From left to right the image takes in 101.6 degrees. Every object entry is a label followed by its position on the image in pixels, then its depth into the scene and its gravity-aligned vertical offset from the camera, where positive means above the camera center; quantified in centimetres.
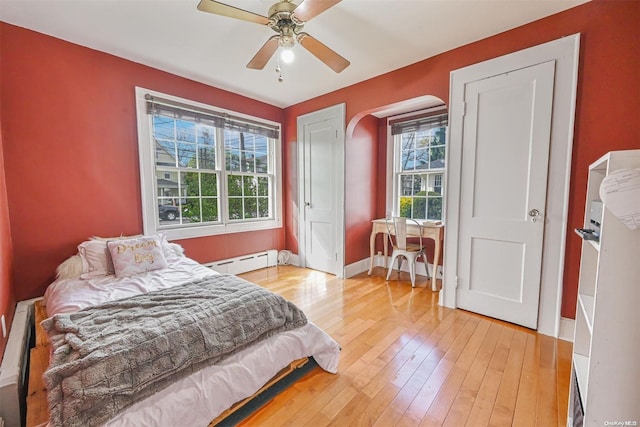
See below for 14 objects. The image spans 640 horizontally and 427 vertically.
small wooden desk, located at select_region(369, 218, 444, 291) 304 -48
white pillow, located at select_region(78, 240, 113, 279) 226 -58
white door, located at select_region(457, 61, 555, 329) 211 +2
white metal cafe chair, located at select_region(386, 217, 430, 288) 317 -68
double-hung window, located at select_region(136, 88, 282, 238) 285 +31
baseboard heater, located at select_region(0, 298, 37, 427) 124 -95
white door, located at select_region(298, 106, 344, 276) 353 +5
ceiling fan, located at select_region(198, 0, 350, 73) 152 +108
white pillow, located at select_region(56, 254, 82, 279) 218 -64
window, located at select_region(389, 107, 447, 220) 350 +42
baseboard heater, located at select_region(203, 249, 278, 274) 348 -100
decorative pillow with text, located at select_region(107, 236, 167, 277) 221 -56
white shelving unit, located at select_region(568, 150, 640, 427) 90 -47
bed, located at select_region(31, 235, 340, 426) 103 -74
